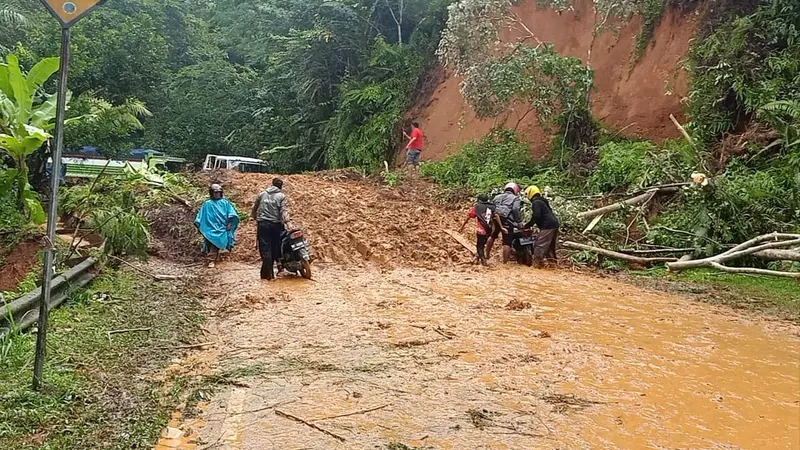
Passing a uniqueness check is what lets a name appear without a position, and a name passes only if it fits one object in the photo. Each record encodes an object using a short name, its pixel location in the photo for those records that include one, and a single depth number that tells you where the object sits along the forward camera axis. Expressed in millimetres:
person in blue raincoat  12016
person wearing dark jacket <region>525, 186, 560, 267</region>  11828
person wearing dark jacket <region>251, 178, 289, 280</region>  10617
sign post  4562
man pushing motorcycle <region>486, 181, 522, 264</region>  12008
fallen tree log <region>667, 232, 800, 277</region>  9984
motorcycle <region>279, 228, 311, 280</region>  10609
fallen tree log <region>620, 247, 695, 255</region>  11547
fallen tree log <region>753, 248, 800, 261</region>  9820
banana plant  8445
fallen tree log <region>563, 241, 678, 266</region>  11883
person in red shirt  20750
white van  26703
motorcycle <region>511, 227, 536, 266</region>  12156
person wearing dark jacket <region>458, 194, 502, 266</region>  11906
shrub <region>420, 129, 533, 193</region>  18016
